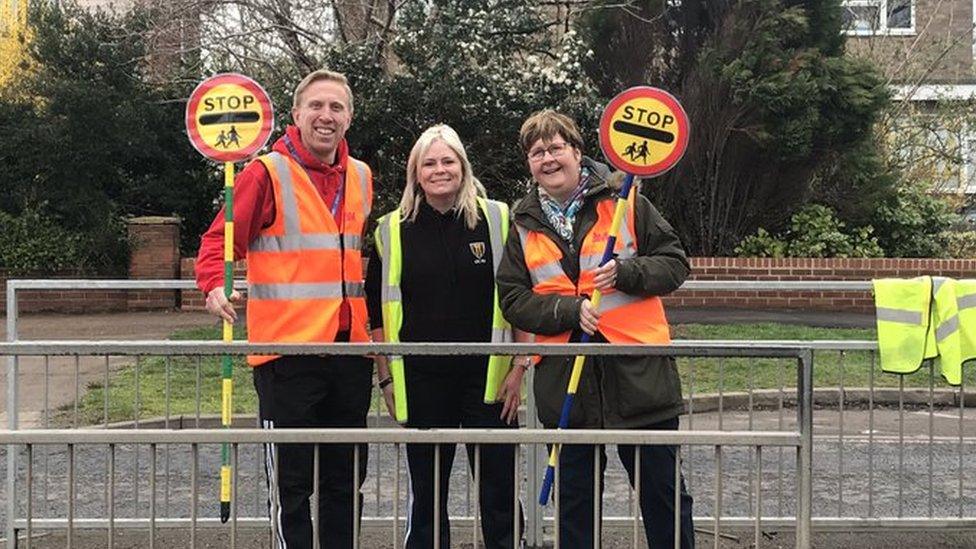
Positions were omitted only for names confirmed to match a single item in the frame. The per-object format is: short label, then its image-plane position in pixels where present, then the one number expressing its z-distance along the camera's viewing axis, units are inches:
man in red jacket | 146.8
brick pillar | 609.6
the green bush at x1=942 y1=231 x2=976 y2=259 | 632.4
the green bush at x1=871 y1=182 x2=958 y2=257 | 610.5
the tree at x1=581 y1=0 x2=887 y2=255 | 553.0
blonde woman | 153.7
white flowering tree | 548.1
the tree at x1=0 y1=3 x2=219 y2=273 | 634.2
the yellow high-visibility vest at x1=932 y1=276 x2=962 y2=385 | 173.6
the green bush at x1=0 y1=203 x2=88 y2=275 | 637.9
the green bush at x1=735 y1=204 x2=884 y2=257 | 577.9
